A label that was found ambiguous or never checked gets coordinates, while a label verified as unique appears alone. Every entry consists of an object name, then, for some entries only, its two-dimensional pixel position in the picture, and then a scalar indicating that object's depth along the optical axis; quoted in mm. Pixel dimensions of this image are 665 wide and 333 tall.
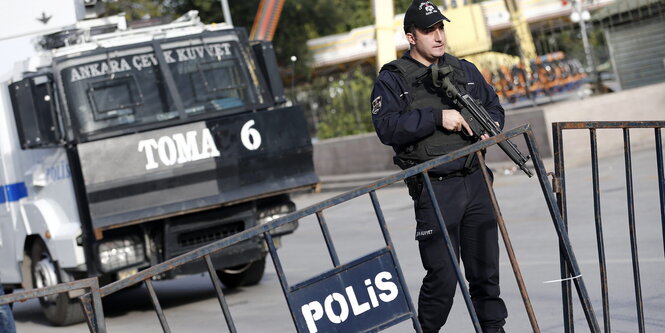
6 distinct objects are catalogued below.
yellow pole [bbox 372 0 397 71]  24031
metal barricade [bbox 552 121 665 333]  5208
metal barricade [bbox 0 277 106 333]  4551
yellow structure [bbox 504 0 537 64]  27878
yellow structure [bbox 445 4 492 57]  23812
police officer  5438
